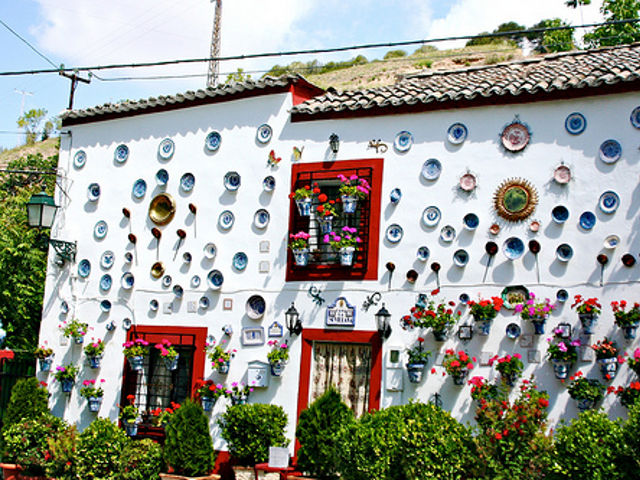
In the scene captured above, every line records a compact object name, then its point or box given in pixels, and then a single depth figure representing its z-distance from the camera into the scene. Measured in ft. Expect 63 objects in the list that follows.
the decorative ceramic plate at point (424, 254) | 37.47
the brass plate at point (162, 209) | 44.57
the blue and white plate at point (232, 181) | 43.09
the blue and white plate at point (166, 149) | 45.57
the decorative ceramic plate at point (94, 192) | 47.32
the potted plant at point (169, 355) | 41.45
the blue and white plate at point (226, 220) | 42.78
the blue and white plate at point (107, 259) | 45.88
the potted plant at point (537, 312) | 33.71
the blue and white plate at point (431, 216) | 37.52
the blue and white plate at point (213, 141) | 44.21
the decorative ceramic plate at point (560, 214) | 34.81
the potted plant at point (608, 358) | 31.99
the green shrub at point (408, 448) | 29.17
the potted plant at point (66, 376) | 44.78
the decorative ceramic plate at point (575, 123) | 35.04
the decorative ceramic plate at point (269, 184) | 42.01
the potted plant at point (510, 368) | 33.81
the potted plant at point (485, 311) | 34.62
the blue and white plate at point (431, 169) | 37.99
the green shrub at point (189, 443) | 37.93
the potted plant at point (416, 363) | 35.99
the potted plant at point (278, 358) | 39.17
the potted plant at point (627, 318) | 31.96
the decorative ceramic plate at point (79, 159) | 48.47
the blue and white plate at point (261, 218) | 41.83
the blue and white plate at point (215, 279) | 42.45
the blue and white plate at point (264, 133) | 42.72
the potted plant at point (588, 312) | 32.65
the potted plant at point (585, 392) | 31.91
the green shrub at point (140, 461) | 37.65
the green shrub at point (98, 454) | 37.70
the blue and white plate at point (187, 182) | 44.50
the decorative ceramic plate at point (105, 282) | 45.73
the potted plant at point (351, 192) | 38.42
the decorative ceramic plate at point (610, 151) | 34.19
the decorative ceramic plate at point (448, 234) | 37.01
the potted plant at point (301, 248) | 39.63
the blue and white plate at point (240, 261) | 42.04
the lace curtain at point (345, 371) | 38.27
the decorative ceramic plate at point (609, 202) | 33.94
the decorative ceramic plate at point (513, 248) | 35.37
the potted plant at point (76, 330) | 45.03
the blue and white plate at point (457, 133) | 37.62
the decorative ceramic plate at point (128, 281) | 44.93
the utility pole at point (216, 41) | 102.83
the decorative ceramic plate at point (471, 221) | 36.55
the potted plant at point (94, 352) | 44.37
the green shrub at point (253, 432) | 37.40
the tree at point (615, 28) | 67.12
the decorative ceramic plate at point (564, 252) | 34.35
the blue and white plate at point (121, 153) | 47.03
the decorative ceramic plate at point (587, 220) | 34.24
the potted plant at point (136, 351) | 42.32
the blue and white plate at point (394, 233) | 38.37
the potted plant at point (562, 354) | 32.76
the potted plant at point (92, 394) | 43.91
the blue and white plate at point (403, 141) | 38.96
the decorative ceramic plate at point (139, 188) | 45.88
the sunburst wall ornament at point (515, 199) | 35.47
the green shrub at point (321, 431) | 34.96
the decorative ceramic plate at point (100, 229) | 46.42
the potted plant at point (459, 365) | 34.76
